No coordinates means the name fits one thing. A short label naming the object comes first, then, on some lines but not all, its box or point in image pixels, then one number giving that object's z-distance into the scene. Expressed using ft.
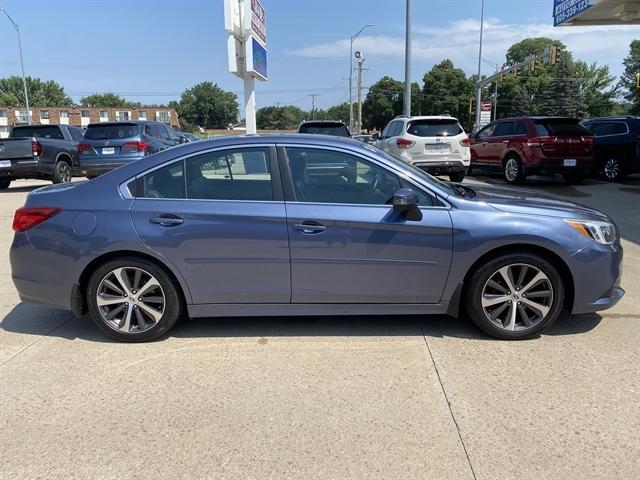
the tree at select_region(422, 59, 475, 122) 267.80
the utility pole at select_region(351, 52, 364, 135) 158.04
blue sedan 12.72
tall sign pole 46.20
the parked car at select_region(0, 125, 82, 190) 45.29
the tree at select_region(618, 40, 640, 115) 254.08
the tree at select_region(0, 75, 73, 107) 386.11
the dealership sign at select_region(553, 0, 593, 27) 61.00
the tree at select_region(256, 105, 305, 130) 453.58
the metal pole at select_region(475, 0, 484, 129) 130.78
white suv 41.04
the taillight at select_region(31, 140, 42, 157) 45.47
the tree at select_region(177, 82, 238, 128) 464.65
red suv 40.93
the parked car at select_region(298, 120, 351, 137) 49.07
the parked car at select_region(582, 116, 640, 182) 44.11
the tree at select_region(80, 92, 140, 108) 468.75
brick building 326.24
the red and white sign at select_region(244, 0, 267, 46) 47.52
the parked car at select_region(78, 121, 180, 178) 42.50
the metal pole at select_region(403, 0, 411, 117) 69.87
